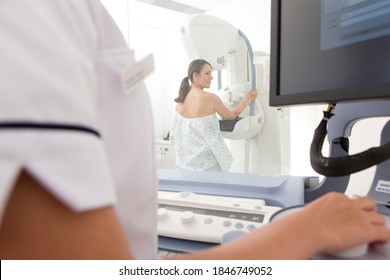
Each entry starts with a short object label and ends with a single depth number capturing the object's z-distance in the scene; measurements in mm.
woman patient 1945
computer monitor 453
